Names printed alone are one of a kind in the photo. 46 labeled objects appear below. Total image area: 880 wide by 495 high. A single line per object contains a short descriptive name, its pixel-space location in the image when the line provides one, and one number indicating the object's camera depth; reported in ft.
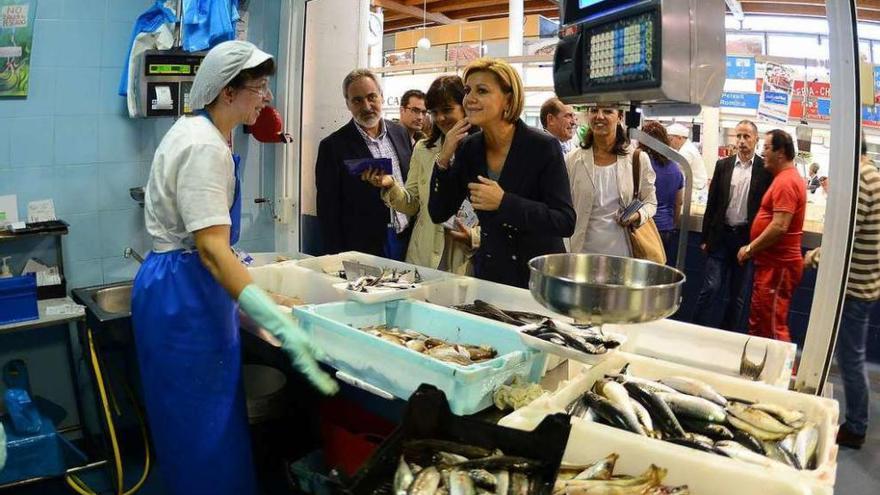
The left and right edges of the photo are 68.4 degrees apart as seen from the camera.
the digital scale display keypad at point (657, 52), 5.84
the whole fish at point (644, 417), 5.44
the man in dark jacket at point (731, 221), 18.48
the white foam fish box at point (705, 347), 6.79
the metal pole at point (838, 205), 5.47
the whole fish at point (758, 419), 5.39
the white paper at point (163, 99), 12.49
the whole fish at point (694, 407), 5.58
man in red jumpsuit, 16.34
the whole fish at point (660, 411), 5.50
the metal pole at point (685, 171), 7.13
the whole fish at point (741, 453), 4.79
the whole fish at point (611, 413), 5.39
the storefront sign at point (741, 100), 22.76
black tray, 4.57
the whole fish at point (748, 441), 5.21
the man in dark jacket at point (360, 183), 12.69
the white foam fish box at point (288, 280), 10.21
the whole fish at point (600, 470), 4.80
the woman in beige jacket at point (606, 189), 12.31
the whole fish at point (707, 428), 5.42
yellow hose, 10.52
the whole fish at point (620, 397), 5.41
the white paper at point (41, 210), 12.02
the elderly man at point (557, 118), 15.90
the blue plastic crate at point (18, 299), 10.48
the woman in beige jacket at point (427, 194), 11.12
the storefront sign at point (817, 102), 20.86
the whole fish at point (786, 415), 5.49
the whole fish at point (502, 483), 4.49
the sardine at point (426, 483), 4.45
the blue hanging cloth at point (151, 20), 12.58
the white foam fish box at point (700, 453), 4.54
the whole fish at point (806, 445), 5.09
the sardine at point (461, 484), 4.46
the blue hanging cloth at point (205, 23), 12.46
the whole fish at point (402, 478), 4.47
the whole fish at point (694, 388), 5.83
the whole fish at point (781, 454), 5.00
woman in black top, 8.52
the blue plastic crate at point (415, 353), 6.00
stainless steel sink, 11.57
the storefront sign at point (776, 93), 21.74
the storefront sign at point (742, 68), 22.67
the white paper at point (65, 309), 11.19
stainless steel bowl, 5.14
